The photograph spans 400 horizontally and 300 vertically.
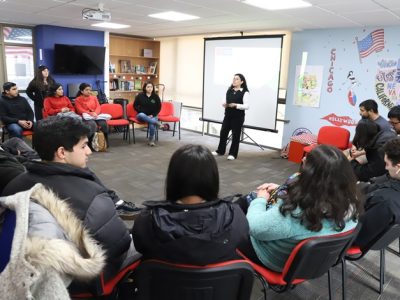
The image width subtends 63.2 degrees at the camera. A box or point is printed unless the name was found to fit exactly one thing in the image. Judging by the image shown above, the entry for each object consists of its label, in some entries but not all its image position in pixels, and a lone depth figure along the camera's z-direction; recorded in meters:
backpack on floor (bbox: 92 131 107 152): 5.58
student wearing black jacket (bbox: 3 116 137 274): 1.35
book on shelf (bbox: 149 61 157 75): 8.30
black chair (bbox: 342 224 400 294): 1.77
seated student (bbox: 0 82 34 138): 4.81
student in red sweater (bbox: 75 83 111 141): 5.63
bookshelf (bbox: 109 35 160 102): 7.66
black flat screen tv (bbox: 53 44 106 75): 6.57
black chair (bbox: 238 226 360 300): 1.44
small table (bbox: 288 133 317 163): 5.32
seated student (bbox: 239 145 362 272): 1.45
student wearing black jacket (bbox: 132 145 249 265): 1.18
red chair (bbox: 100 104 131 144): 6.03
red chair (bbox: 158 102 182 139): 6.90
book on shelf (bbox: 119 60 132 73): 7.82
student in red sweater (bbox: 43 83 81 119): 5.34
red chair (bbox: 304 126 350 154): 4.68
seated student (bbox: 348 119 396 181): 3.17
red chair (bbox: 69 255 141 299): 1.37
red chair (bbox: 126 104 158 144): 6.53
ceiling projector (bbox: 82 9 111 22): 4.28
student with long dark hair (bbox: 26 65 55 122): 5.70
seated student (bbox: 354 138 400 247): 1.76
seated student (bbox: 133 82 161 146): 6.27
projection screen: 5.77
